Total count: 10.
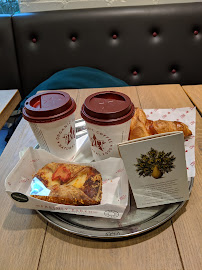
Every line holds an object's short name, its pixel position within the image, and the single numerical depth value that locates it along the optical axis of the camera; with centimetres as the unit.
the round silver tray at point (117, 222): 48
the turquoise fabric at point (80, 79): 134
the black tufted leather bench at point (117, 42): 139
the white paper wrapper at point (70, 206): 49
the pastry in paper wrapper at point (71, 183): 51
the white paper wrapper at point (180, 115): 79
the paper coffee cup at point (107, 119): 53
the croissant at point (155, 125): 72
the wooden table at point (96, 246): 45
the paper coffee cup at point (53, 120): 57
